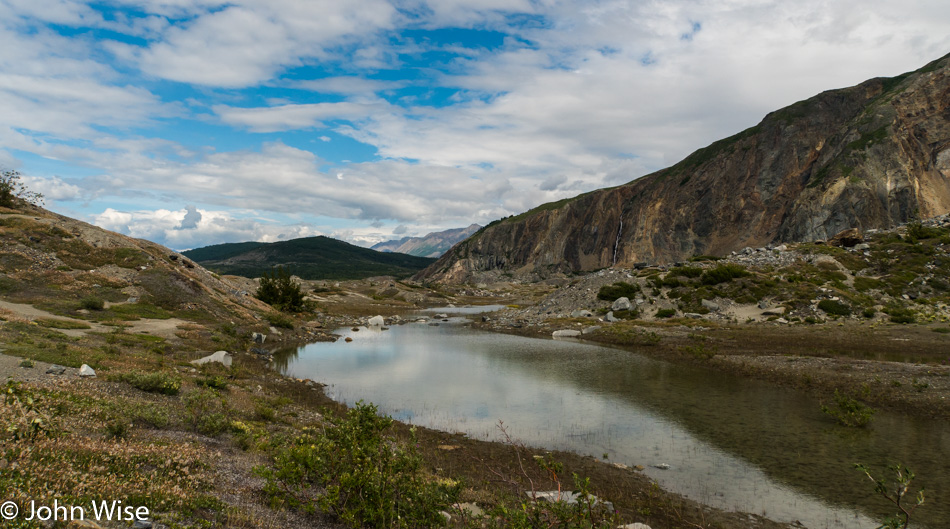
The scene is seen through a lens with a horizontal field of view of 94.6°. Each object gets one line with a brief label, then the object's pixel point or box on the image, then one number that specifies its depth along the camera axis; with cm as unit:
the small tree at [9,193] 4375
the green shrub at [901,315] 3891
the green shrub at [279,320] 4725
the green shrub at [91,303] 3120
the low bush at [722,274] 5434
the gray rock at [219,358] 2441
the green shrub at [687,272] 5706
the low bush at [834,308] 4350
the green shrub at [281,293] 5931
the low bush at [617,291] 5778
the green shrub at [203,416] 1155
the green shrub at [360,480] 746
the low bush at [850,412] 1716
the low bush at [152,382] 1439
